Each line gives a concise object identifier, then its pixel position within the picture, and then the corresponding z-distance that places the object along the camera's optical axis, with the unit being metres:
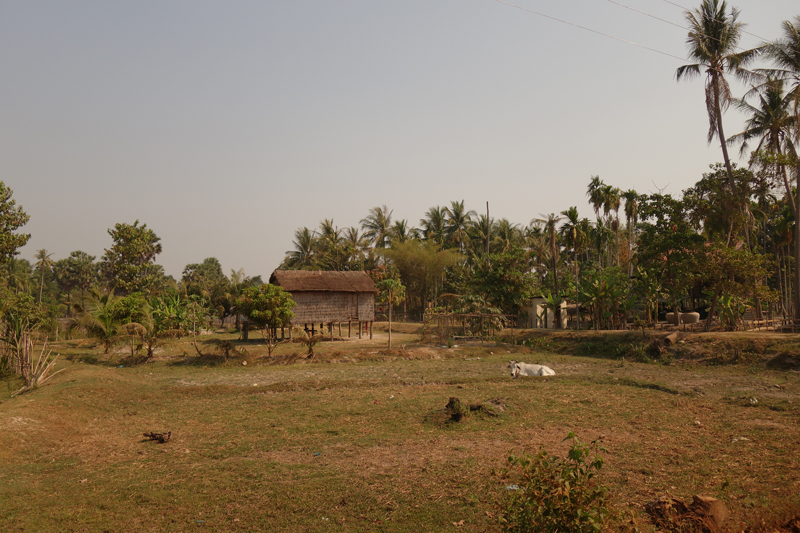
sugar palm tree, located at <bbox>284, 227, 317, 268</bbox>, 52.53
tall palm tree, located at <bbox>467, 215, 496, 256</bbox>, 50.22
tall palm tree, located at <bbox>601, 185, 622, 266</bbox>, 42.77
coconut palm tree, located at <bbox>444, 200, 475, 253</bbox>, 52.00
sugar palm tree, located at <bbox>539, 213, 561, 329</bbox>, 34.28
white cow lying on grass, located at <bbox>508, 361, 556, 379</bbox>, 16.36
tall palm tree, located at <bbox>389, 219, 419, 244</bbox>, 52.03
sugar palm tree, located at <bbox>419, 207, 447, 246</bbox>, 52.50
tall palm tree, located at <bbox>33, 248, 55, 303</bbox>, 58.91
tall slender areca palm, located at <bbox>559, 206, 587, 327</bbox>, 30.80
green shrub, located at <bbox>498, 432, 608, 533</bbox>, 4.07
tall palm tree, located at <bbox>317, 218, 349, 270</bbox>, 48.12
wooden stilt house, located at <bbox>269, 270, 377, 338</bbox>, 29.39
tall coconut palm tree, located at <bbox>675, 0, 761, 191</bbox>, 23.67
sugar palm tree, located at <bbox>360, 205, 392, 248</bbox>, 52.69
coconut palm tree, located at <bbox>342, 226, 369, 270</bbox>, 48.75
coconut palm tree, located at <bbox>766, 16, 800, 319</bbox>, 22.25
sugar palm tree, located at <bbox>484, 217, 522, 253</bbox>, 48.91
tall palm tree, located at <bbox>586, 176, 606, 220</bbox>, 43.53
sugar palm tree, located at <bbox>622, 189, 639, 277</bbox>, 43.78
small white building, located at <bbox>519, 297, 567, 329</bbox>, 33.38
